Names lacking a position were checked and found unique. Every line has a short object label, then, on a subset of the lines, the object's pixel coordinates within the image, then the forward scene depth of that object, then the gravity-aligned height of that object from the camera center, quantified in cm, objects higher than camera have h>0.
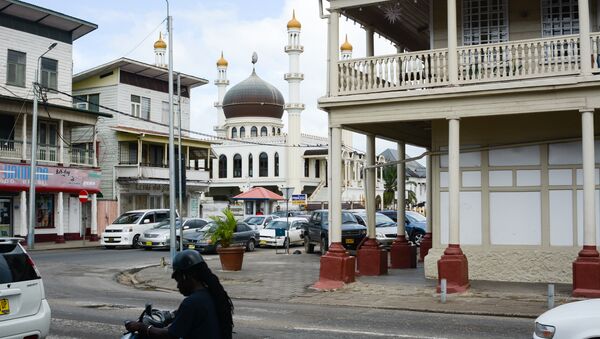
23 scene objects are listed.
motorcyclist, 472 -76
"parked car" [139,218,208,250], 3106 -177
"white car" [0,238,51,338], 759 -110
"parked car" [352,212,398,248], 2833 -133
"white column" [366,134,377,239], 1867 -8
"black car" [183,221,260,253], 2955 -183
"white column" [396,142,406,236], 2058 +18
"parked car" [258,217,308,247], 3353 -173
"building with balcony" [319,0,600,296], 1500 +190
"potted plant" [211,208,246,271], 2000 -136
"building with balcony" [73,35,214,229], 4400 +410
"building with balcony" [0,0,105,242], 3431 +362
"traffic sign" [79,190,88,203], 3506 +9
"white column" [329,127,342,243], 1658 +7
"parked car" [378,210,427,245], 3097 -143
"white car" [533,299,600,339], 682 -127
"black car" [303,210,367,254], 2638 -134
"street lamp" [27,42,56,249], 3073 +91
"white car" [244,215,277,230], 3638 -125
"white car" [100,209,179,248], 3262 -143
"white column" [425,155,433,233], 1984 -3
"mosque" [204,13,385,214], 8250 +596
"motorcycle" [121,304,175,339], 504 -89
